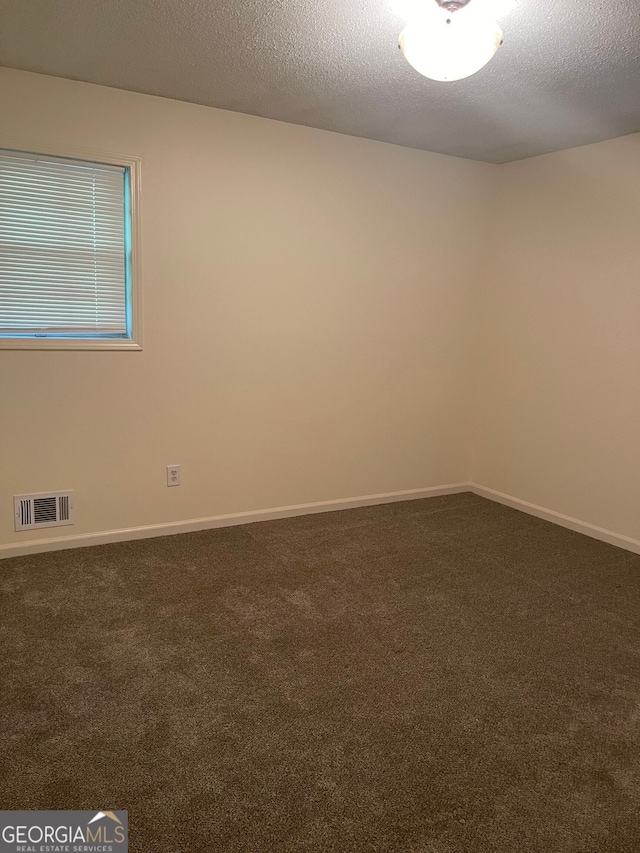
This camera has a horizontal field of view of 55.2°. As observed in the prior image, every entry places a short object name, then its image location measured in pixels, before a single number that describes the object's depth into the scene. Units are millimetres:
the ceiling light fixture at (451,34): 2217
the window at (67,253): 3131
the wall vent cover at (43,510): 3330
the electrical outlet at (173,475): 3719
